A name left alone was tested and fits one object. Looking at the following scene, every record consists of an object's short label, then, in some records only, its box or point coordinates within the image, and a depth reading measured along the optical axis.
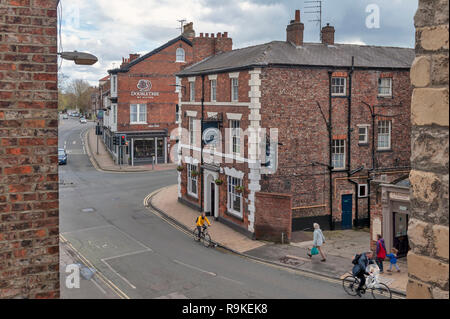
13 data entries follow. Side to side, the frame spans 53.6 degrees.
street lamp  5.61
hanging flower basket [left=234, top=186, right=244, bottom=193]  21.52
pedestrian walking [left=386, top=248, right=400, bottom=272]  16.08
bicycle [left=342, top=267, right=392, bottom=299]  14.11
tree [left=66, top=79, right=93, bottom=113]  134.88
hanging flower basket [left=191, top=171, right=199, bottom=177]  26.48
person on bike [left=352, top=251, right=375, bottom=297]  13.80
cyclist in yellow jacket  20.33
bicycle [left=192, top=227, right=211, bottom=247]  20.21
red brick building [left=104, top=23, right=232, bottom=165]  43.66
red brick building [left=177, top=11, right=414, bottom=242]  20.98
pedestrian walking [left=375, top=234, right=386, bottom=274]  16.03
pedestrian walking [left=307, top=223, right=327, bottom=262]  17.53
